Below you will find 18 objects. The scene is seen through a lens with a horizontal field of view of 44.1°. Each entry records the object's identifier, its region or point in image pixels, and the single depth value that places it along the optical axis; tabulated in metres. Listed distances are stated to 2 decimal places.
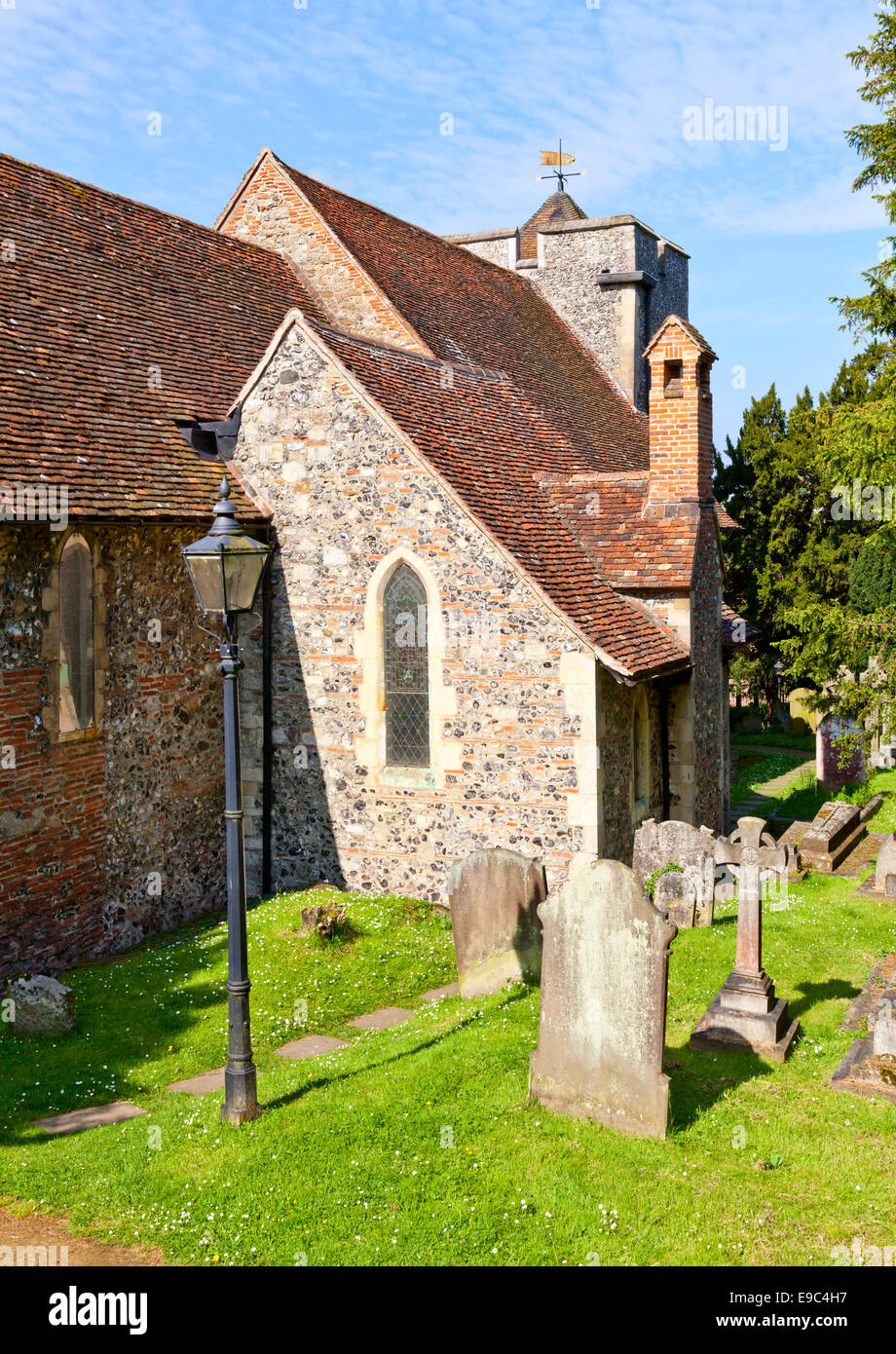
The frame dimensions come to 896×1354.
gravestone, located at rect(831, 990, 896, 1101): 7.51
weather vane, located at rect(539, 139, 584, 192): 31.94
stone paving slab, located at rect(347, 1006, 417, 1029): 9.64
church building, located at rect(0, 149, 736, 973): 11.09
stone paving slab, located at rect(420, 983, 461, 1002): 10.20
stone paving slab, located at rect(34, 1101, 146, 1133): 7.61
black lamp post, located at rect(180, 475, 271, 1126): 7.11
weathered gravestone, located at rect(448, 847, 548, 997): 9.65
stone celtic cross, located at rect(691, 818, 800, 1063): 8.25
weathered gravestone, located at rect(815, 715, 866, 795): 19.89
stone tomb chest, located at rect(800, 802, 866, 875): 14.17
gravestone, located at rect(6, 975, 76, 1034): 9.21
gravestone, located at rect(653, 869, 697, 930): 11.52
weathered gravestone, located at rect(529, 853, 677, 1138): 6.86
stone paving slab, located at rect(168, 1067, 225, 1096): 8.23
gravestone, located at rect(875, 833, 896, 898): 12.63
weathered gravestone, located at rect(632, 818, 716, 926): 12.31
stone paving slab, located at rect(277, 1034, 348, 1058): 9.03
